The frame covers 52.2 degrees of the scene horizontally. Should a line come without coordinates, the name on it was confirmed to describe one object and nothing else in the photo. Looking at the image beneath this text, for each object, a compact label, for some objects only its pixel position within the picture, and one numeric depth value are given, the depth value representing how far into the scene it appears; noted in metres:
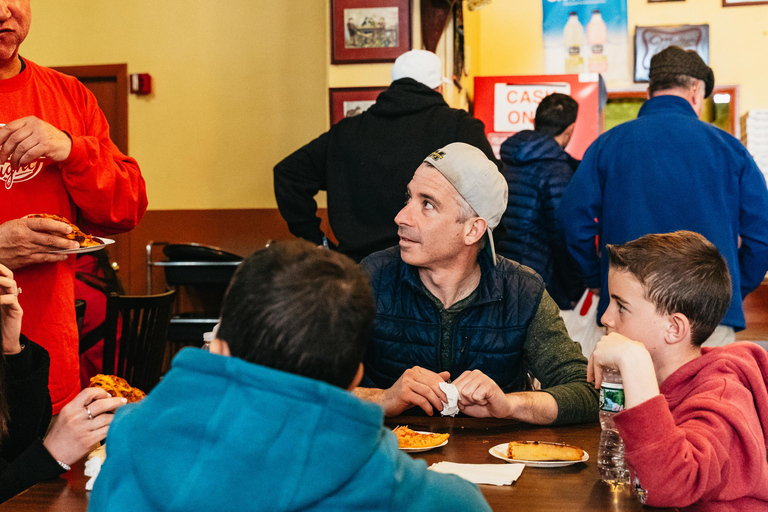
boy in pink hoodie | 1.30
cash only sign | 5.59
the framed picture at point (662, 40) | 6.57
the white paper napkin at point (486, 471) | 1.37
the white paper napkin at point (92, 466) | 1.40
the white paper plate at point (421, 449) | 1.53
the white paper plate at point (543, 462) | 1.46
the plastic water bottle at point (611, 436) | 1.43
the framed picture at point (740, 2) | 6.54
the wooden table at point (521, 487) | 1.28
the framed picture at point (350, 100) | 4.36
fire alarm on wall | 5.40
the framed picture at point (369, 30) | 4.23
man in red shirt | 1.99
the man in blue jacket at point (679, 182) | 2.87
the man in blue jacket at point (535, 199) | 3.82
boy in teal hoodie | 0.83
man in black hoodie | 3.07
